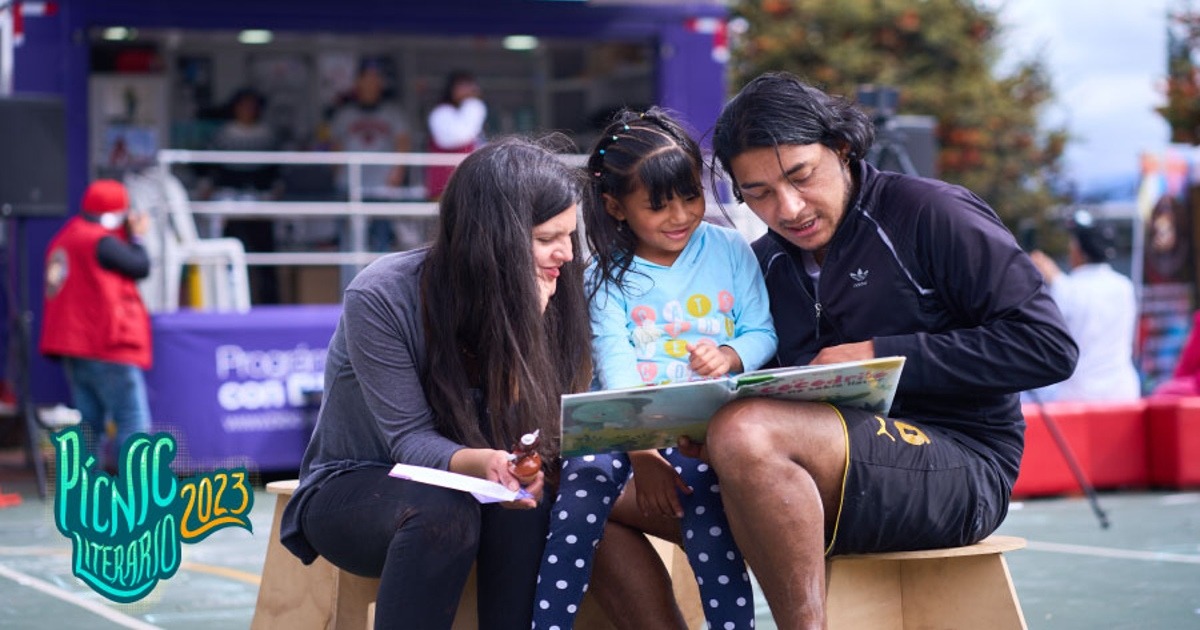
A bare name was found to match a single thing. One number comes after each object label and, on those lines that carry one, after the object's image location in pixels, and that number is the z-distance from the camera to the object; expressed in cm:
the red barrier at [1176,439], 1281
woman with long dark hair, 482
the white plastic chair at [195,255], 1441
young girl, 519
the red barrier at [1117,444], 1302
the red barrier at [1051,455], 1262
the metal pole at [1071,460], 1067
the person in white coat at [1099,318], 1359
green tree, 3132
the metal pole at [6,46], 1470
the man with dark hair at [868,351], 471
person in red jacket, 1288
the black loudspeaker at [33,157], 1330
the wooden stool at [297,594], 550
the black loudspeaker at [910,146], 1242
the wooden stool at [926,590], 502
